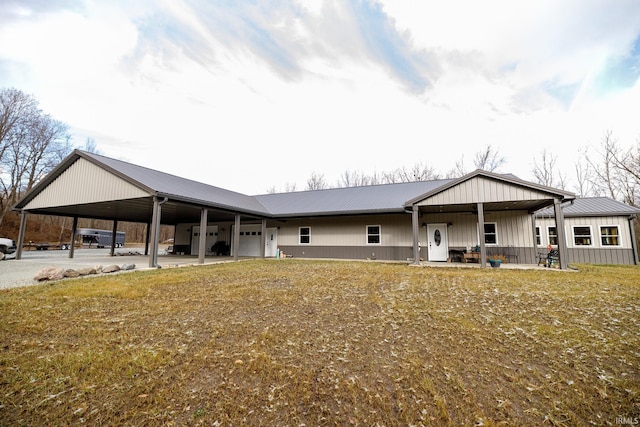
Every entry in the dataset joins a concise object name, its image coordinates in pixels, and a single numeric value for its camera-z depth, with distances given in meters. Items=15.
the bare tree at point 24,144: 23.41
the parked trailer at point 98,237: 30.02
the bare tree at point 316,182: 36.38
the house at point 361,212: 10.74
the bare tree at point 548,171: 26.52
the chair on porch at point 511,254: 12.60
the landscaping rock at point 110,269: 9.30
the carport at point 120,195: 11.10
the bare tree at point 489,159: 26.22
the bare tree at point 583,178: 24.41
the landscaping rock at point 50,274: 7.75
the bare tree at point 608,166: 21.05
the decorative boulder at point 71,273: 8.26
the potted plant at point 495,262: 10.52
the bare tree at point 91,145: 31.41
